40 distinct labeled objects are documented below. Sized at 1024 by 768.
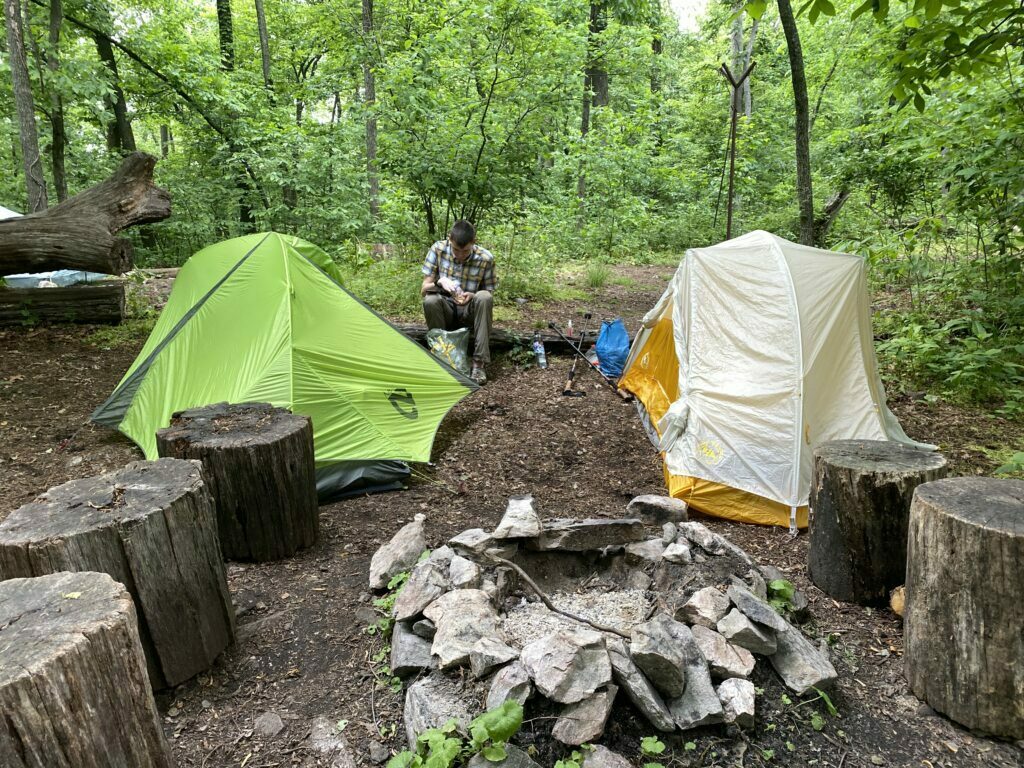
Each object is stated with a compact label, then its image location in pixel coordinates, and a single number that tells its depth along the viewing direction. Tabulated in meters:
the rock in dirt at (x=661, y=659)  1.97
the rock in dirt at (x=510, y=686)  1.92
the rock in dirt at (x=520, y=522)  2.73
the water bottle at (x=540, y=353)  6.27
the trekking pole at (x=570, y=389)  5.69
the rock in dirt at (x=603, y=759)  1.80
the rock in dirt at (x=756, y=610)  2.25
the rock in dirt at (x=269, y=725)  2.04
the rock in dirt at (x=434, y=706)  1.93
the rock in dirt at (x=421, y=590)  2.38
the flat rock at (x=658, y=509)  3.19
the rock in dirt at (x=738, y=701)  1.98
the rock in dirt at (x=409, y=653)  2.20
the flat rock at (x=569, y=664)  1.91
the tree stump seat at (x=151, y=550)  1.99
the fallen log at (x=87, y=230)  4.97
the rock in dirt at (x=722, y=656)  2.10
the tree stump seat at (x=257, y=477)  2.95
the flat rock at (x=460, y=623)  2.11
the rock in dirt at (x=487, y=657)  2.04
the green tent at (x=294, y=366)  3.91
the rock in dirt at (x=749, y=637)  2.20
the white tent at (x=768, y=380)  3.67
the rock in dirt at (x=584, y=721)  1.87
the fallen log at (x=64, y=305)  6.52
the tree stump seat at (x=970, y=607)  2.00
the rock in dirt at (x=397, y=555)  2.76
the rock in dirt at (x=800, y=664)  2.16
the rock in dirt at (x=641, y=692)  1.93
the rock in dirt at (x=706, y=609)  2.28
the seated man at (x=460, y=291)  5.91
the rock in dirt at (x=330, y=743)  1.93
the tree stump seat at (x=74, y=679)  1.27
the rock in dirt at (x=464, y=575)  2.48
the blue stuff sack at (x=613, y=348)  6.13
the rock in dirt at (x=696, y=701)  1.95
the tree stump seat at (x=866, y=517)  2.75
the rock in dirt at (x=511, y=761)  1.77
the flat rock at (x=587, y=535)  2.78
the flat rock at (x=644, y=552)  2.74
